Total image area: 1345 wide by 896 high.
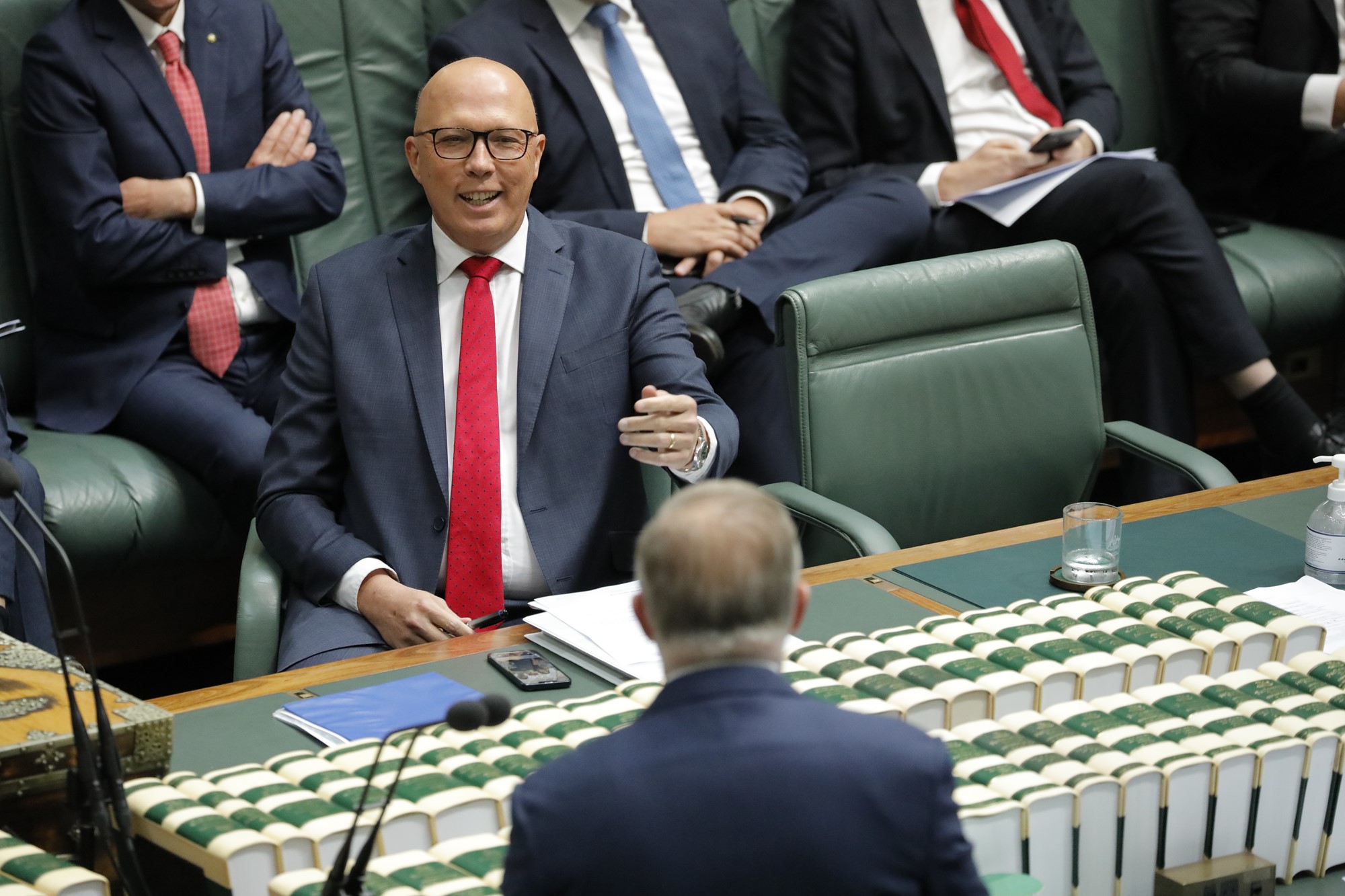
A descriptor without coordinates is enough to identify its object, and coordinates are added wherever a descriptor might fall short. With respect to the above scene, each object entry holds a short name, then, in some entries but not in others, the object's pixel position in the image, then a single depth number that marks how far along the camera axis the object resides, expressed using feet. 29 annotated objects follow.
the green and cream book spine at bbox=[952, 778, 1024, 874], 40.12
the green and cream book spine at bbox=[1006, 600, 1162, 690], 41.01
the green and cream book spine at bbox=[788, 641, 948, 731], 40.70
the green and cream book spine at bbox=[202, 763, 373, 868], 40.17
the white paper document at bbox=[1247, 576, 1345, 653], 41.63
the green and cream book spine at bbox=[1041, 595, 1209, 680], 41.05
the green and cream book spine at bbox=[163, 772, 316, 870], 40.14
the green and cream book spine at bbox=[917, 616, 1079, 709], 40.91
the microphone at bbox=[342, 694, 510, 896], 37.98
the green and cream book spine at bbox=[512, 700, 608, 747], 40.71
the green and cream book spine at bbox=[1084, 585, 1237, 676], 41.12
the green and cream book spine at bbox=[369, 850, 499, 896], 39.94
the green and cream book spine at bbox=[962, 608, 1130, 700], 40.95
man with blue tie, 45.97
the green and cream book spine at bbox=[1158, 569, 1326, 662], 41.14
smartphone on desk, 41.30
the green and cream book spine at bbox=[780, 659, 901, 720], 40.68
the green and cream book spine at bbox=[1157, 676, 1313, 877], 40.39
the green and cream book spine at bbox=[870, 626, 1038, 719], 40.82
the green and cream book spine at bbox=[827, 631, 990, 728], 40.77
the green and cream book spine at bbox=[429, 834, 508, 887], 40.06
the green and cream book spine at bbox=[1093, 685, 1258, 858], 40.34
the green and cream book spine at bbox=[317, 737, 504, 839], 40.29
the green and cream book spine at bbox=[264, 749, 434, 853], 40.25
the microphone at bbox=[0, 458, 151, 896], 40.13
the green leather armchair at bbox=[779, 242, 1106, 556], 43.58
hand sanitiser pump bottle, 41.98
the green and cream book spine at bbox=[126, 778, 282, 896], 40.10
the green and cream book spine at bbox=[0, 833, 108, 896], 39.98
